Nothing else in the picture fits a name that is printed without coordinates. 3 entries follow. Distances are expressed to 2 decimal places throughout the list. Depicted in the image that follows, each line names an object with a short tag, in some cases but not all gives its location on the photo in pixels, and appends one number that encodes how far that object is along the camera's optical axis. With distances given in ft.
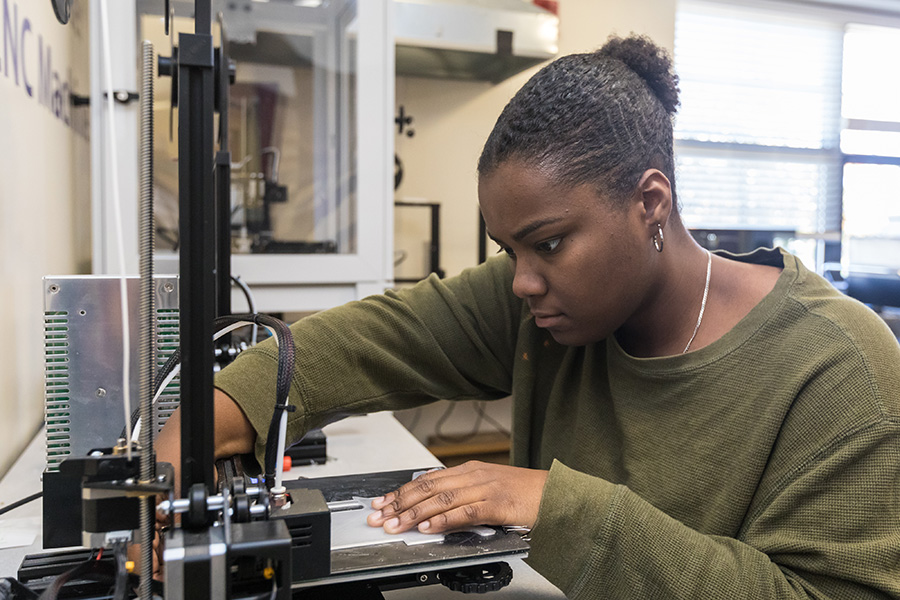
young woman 2.15
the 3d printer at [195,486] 1.39
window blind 9.87
